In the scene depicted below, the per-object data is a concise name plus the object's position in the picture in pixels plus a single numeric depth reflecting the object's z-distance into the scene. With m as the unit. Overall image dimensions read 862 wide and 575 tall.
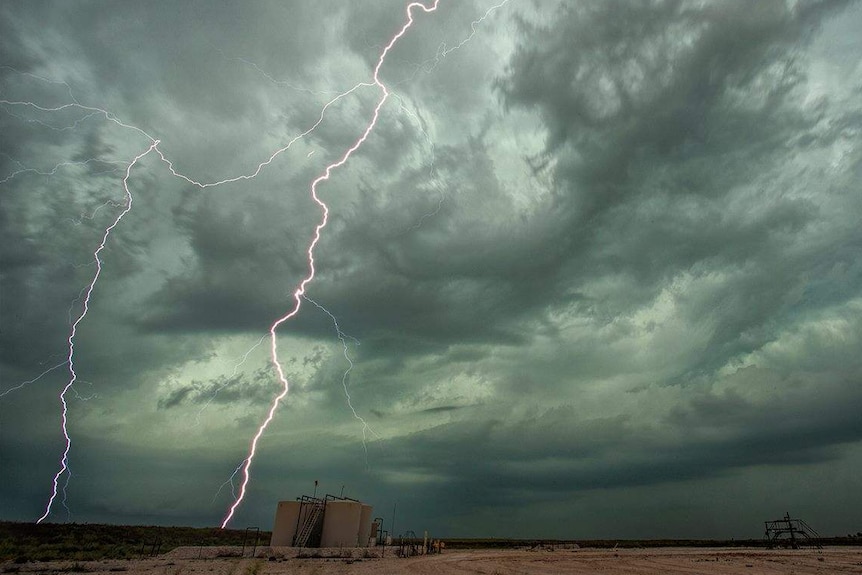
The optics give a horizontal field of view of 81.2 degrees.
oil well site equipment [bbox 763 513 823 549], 52.84
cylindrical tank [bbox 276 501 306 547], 41.78
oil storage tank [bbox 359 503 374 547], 47.56
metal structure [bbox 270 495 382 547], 41.78
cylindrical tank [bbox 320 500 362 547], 42.28
